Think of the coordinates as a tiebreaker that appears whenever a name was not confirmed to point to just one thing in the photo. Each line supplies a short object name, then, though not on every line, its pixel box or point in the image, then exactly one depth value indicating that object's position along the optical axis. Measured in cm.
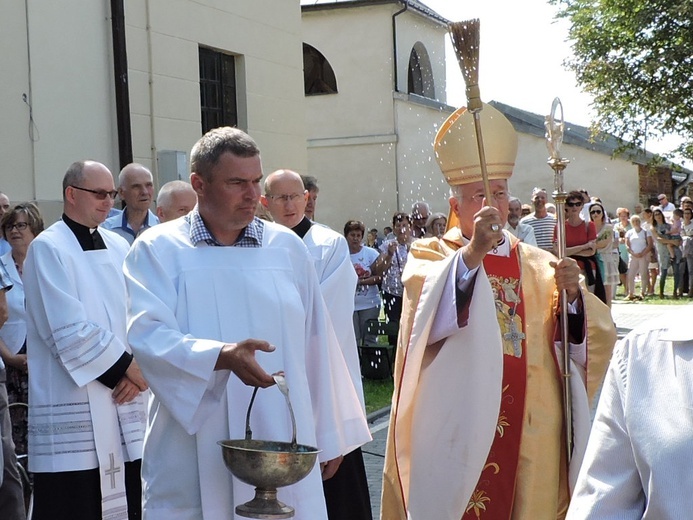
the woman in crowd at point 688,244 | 2216
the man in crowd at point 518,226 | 1187
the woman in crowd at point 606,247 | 1508
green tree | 2572
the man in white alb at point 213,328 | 381
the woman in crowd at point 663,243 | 2277
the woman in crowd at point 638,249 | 2316
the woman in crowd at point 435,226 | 1332
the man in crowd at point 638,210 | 2434
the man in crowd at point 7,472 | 455
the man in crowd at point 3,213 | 782
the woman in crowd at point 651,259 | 2328
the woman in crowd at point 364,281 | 1291
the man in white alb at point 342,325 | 539
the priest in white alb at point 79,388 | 532
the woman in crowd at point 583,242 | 1338
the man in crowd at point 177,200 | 676
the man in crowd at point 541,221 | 1377
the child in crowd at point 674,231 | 2283
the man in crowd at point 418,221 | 1426
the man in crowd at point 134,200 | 704
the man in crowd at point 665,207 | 2436
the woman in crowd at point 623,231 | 2291
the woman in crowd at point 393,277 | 1290
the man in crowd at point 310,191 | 650
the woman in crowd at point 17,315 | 664
